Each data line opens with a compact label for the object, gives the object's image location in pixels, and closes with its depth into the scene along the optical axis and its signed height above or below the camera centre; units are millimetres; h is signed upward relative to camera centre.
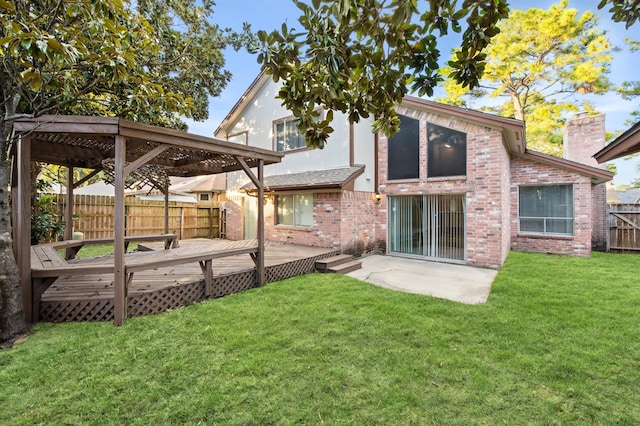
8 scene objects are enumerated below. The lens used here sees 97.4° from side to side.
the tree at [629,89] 16156 +7192
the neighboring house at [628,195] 21031 +1508
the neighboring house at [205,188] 18141 +1829
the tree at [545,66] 15398 +8806
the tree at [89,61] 2875 +2192
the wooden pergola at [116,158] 3822 +1211
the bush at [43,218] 7980 -63
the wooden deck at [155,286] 4234 -1245
